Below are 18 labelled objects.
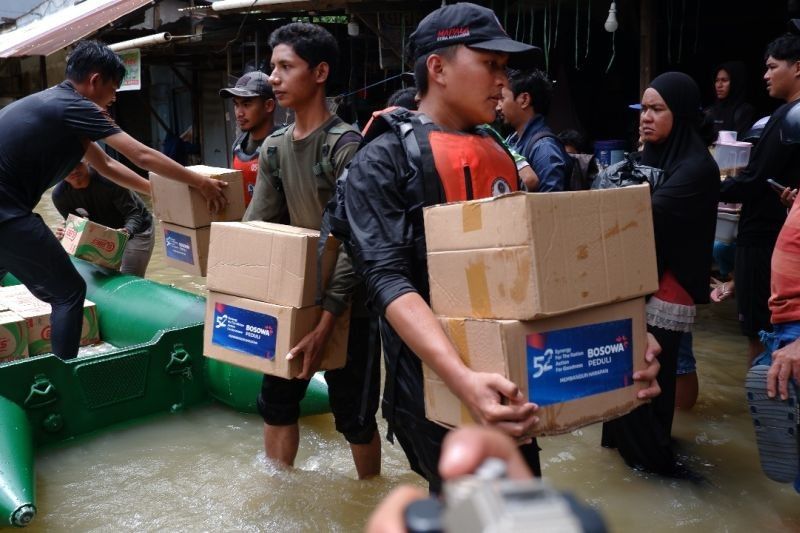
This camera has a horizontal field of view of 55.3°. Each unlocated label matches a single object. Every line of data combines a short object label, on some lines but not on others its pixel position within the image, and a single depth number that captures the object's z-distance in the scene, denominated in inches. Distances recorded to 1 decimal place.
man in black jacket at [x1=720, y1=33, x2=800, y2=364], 149.1
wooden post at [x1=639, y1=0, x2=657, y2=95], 238.2
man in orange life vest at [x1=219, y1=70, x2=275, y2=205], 156.1
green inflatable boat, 142.0
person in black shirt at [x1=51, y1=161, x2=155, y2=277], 212.4
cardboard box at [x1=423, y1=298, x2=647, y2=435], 63.6
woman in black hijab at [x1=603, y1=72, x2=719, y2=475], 121.6
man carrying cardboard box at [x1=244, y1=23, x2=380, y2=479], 113.7
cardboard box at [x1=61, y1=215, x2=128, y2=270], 201.3
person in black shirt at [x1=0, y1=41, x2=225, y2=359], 153.4
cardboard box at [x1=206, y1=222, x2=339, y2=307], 101.0
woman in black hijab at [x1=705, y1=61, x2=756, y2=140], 232.2
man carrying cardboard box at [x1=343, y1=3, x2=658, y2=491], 71.2
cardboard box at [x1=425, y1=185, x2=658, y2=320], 62.4
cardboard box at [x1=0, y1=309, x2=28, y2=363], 165.0
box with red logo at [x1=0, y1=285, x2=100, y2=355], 175.0
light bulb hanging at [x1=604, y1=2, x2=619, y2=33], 231.6
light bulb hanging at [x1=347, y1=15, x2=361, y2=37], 316.5
